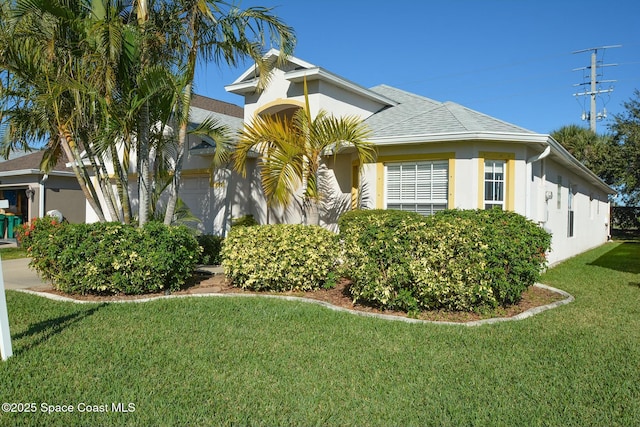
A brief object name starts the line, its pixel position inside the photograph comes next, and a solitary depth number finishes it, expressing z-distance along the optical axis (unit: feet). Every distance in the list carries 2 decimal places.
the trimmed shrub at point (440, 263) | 21.98
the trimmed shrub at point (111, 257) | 26.16
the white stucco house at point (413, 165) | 34.04
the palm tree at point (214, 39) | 29.58
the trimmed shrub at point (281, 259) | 27.32
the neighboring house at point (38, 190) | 65.87
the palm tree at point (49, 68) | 26.16
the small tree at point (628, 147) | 81.76
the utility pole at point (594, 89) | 116.98
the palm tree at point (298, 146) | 31.58
